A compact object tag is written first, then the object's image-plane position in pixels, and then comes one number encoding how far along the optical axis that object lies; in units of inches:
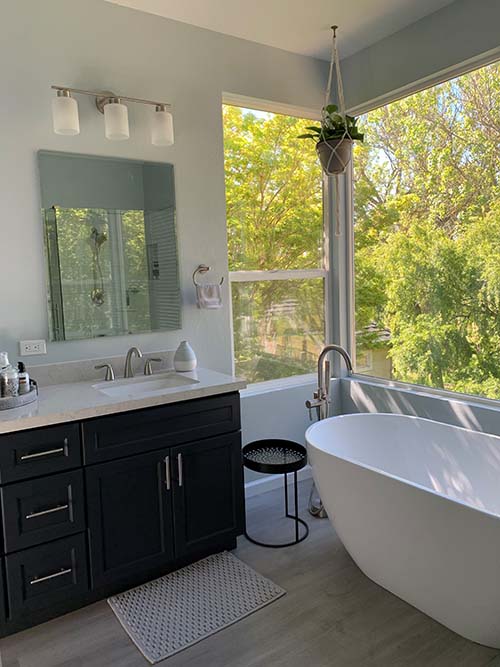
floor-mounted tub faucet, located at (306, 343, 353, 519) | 116.5
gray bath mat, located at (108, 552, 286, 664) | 79.4
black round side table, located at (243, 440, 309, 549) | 102.4
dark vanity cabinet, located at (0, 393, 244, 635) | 79.1
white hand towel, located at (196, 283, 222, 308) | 115.0
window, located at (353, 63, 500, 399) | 109.0
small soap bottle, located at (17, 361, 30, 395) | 84.9
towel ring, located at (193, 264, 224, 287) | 117.3
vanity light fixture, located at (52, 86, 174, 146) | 93.3
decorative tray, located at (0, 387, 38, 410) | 81.1
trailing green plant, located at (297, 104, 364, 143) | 114.3
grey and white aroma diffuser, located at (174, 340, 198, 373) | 108.2
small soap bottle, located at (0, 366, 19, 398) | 82.0
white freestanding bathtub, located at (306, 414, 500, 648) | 70.0
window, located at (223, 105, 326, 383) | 126.6
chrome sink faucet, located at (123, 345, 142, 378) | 106.3
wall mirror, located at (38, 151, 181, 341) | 100.3
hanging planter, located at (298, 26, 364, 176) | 114.4
